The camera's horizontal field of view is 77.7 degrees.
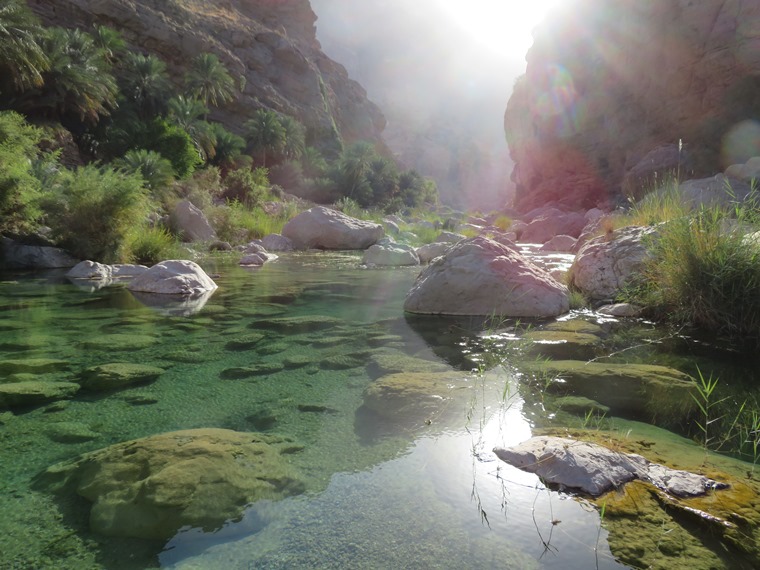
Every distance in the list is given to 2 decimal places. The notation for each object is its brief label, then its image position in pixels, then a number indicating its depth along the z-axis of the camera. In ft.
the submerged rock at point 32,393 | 9.38
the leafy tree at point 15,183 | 30.49
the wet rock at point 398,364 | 11.75
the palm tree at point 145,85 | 100.32
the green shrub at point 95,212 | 32.65
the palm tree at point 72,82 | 74.28
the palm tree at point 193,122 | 99.96
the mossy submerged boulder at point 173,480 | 5.51
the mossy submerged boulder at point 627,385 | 9.21
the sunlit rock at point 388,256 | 42.63
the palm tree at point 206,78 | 118.11
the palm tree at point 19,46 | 57.36
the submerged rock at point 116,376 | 10.47
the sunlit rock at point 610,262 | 19.07
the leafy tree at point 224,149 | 113.09
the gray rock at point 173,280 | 24.22
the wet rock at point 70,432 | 7.86
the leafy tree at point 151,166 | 58.80
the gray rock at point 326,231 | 57.57
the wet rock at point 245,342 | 14.08
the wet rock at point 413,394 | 8.90
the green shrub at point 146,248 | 35.17
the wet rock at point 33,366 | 11.21
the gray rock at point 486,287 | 18.65
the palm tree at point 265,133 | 129.39
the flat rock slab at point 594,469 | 5.99
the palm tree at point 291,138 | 139.13
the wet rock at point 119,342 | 13.69
